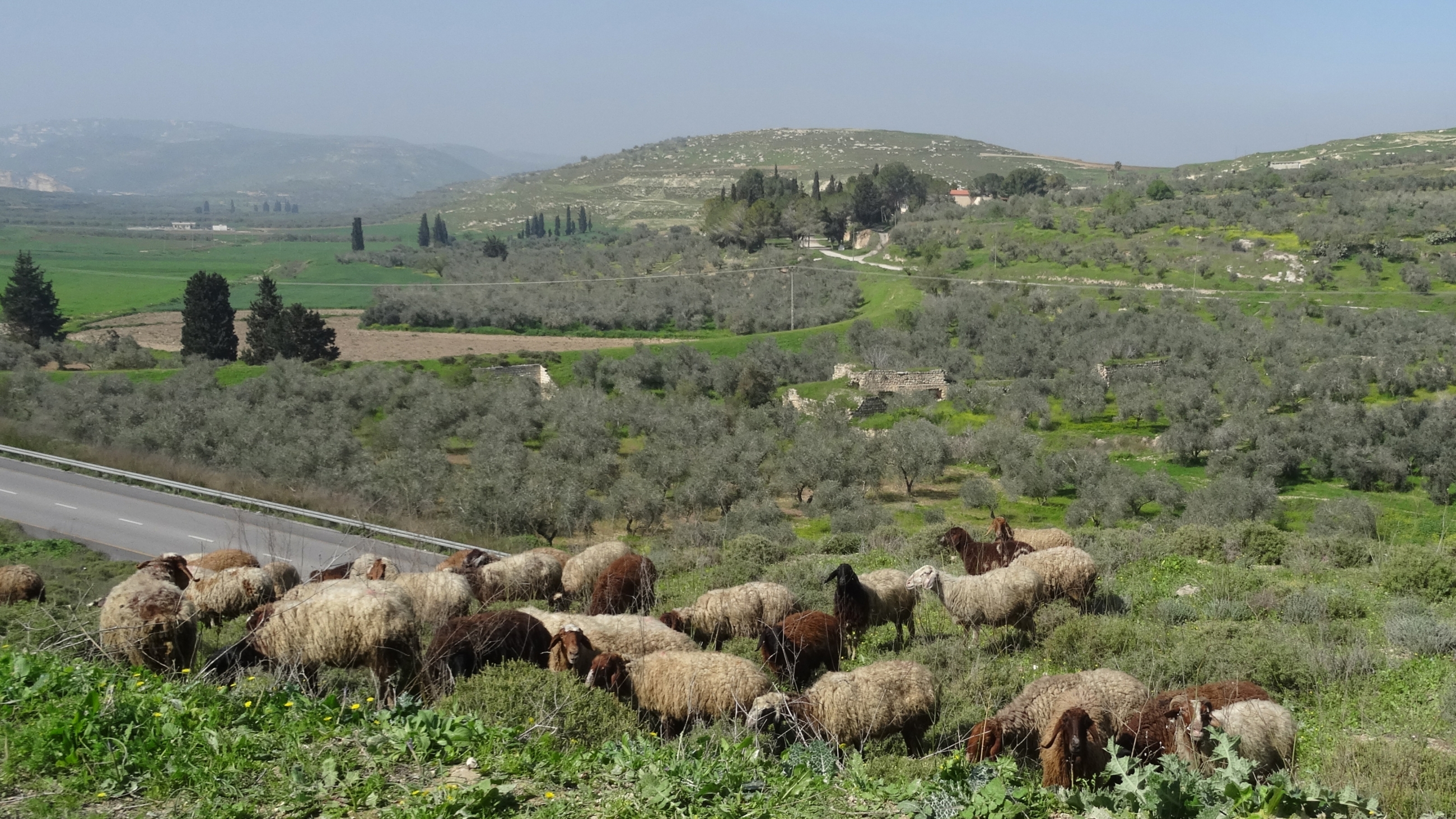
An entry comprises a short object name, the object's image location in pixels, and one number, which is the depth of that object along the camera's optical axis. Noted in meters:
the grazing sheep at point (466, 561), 14.14
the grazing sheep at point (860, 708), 8.04
